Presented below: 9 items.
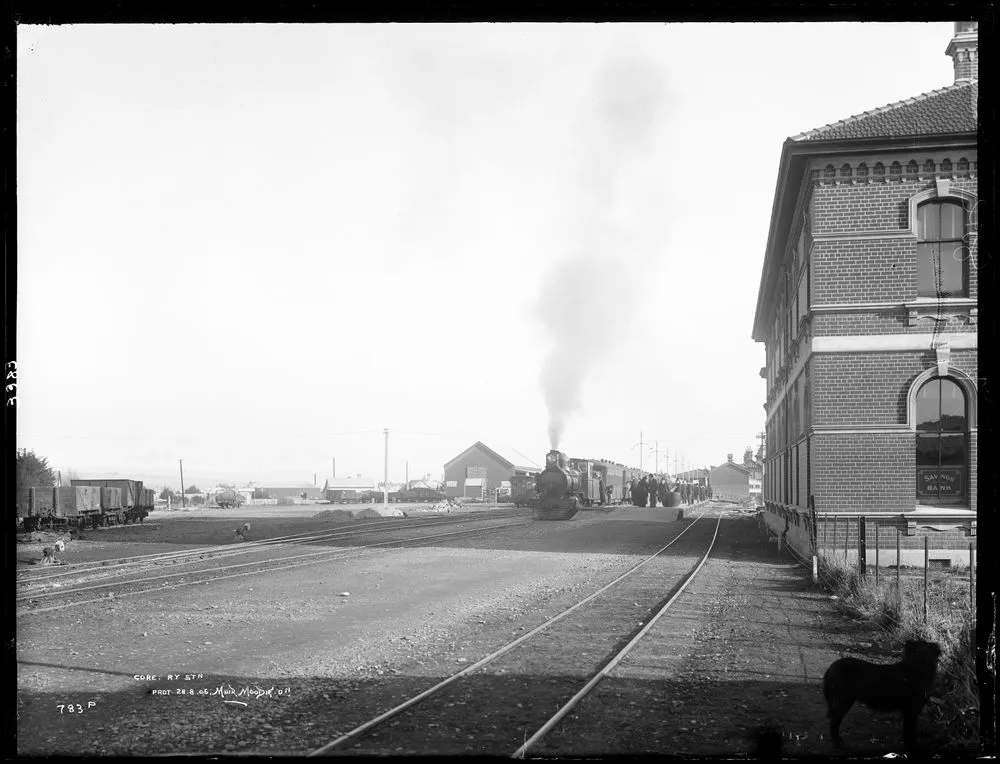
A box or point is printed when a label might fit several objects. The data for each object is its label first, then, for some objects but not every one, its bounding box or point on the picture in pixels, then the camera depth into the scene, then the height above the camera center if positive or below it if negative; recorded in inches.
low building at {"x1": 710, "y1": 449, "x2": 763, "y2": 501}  4163.9 -342.7
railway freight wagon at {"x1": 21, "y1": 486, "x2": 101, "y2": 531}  1011.9 -118.6
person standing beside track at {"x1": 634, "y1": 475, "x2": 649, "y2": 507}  2027.6 -195.3
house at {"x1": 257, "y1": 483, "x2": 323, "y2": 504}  3764.8 -375.6
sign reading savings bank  575.2 -48.4
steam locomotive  1376.7 -131.6
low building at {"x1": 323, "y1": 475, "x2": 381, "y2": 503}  3225.9 -315.5
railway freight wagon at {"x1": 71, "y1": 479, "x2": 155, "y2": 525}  1222.9 -140.9
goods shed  2349.9 -165.4
